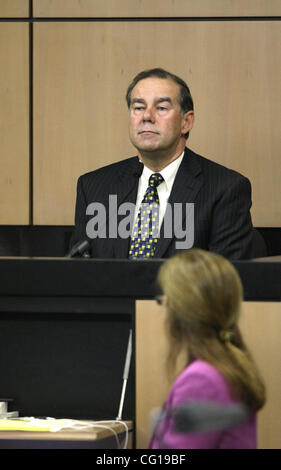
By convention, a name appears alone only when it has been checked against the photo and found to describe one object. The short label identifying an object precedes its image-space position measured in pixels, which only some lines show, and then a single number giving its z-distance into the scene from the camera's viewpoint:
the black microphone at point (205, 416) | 5.81
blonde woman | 5.89
